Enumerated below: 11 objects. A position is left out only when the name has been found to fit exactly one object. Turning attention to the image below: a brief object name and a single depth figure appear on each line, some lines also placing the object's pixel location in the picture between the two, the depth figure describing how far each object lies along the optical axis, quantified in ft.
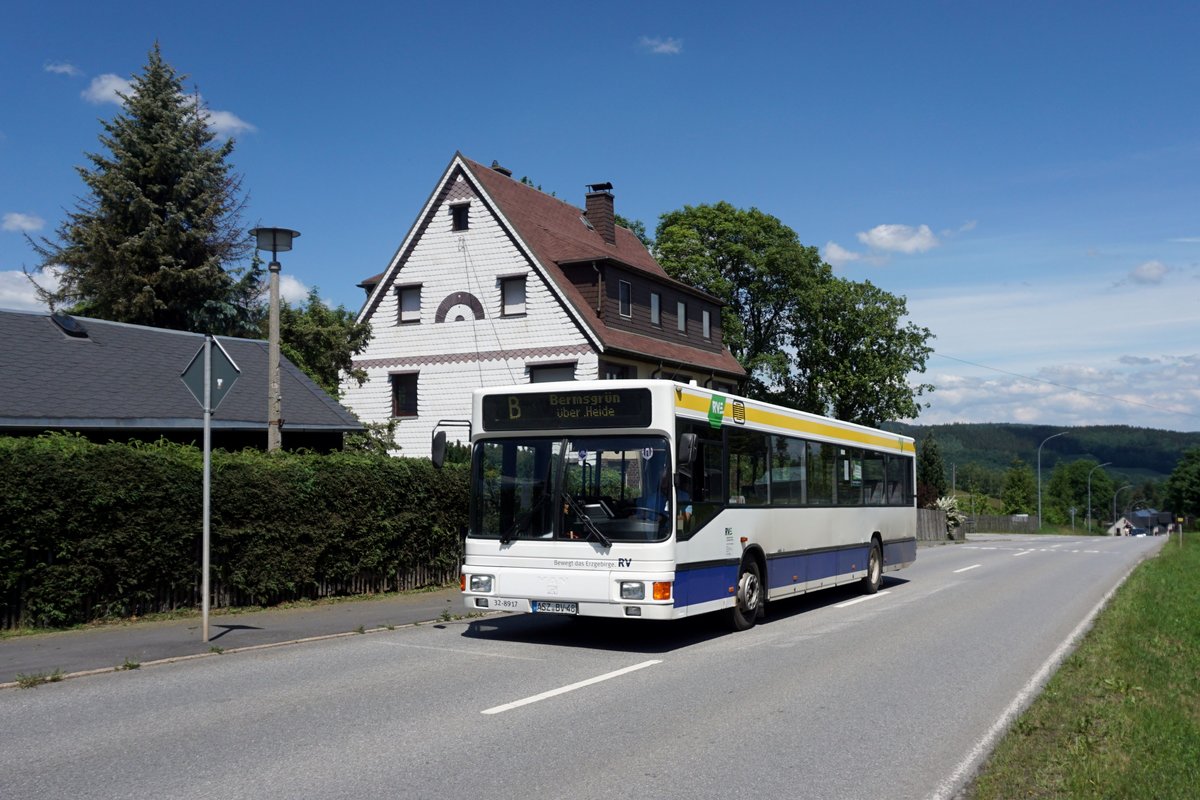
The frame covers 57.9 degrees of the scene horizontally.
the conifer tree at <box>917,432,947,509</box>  262.06
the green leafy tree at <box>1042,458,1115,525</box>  599.98
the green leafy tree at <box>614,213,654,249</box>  177.99
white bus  38.29
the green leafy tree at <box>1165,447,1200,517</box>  465.47
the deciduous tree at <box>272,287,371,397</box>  108.99
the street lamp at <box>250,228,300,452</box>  52.85
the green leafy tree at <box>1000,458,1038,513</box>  536.83
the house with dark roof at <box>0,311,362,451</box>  64.44
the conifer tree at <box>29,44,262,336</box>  119.14
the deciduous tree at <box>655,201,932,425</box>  168.55
